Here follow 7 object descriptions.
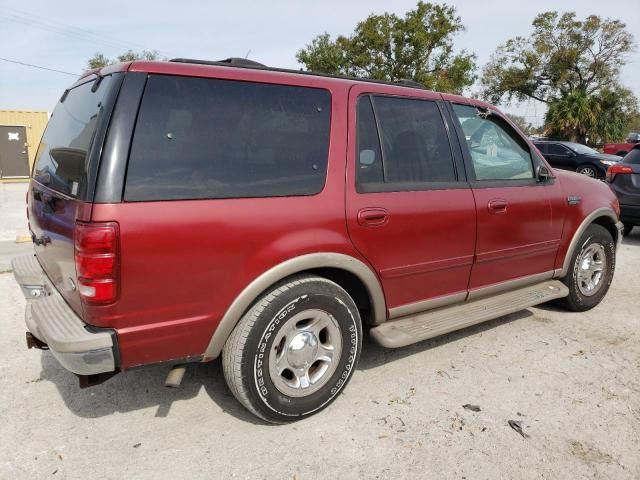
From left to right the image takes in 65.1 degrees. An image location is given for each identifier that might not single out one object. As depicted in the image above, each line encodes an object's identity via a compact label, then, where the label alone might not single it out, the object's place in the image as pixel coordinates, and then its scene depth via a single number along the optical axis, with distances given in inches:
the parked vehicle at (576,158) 633.0
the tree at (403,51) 1167.0
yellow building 717.3
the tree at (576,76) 1224.8
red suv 88.1
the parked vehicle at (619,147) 950.4
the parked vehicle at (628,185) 294.2
